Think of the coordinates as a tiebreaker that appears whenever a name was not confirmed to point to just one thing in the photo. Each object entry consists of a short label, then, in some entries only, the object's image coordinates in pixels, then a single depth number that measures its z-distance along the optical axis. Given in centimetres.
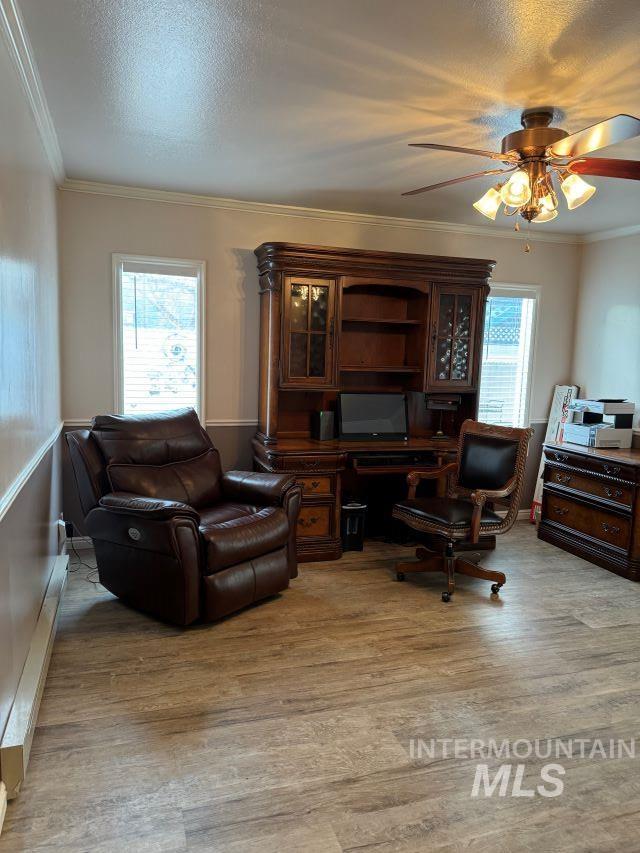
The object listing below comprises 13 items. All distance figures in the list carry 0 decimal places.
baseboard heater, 187
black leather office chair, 365
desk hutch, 425
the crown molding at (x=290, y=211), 415
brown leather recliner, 307
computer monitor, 465
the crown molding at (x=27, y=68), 199
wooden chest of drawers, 410
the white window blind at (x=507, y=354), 534
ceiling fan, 252
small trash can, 448
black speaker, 448
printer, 454
